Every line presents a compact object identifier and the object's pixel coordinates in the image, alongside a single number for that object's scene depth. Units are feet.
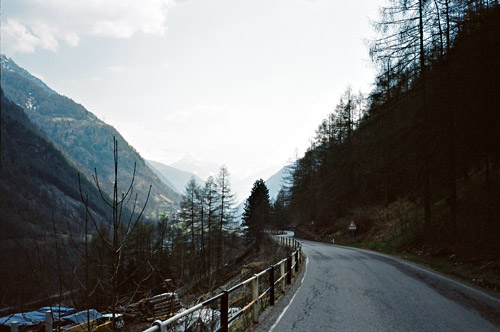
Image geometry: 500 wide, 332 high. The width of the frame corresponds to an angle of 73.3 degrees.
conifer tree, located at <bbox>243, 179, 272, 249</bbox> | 176.84
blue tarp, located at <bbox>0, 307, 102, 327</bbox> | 45.37
